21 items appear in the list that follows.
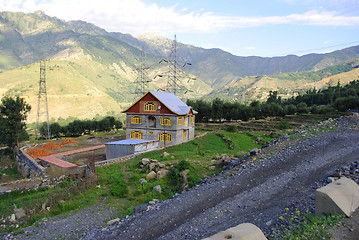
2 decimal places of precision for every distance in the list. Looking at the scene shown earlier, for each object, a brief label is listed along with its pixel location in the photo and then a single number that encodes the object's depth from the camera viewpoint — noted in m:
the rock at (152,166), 20.82
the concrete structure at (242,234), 6.31
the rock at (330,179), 11.56
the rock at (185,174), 17.14
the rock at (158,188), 16.02
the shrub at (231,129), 50.21
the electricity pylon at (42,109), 144.98
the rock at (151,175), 18.75
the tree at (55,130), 78.94
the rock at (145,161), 22.55
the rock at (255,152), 18.38
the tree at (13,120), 41.94
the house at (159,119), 38.28
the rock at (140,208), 12.98
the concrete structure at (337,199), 7.80
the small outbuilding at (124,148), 30.67
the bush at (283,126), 51.16
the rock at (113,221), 12.34
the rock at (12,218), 15.16
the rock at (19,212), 15.52
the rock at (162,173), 18.67
